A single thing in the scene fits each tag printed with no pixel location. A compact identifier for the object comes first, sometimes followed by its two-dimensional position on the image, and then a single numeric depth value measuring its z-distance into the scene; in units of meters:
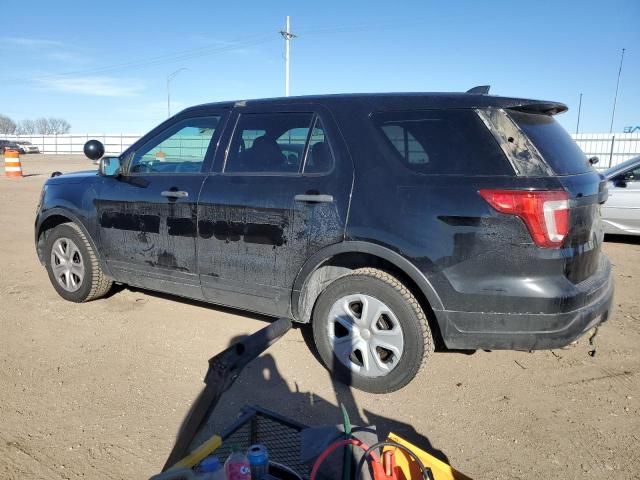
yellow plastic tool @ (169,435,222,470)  1.62
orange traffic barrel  17.19
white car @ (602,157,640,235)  7.50
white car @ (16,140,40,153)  45.88
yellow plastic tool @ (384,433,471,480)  1.97
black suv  2.69
